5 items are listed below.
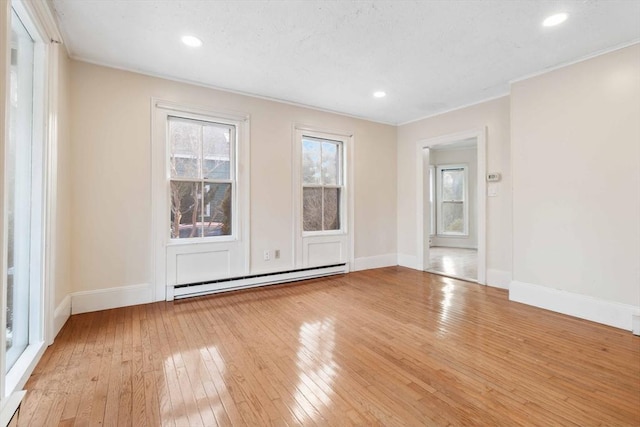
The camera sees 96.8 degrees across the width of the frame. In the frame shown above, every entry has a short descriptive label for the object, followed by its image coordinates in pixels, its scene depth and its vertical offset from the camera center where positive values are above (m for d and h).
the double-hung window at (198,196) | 3.34 +0.25
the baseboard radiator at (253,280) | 3.48 -0.90
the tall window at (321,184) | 4.47 +0.51
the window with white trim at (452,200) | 7.72 +0.41
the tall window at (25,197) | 1.93 +0.14
